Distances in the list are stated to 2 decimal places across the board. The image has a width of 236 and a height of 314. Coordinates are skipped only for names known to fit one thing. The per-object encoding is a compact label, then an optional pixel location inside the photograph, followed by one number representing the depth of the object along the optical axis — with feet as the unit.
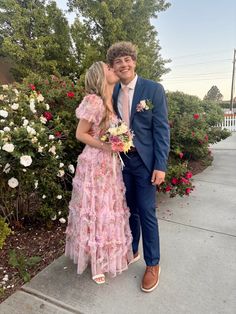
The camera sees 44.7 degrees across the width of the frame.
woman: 7.02
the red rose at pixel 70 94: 10.71
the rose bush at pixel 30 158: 7.79
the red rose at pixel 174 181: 12.39
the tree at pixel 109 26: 30.37
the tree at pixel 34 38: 32.14
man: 6.91
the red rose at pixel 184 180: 12.47
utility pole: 98.84
